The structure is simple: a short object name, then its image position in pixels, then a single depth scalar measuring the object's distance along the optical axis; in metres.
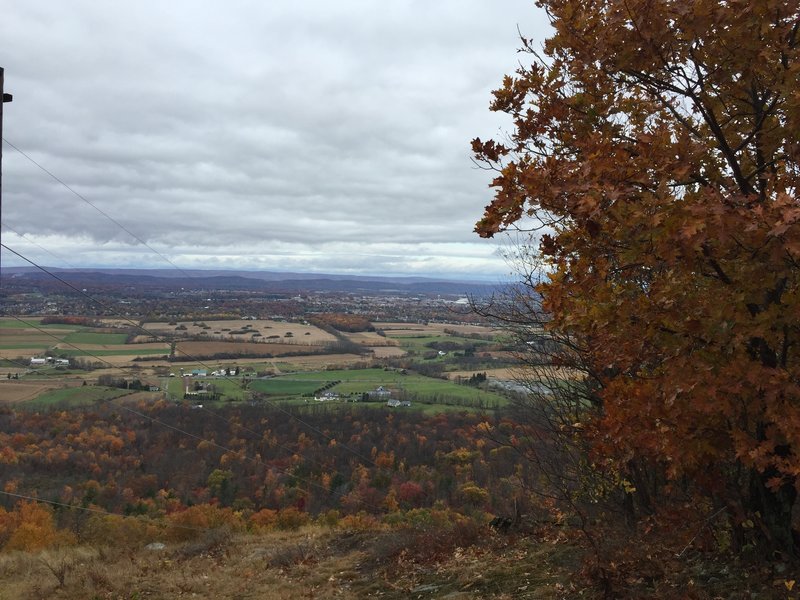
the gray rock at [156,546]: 13.72
